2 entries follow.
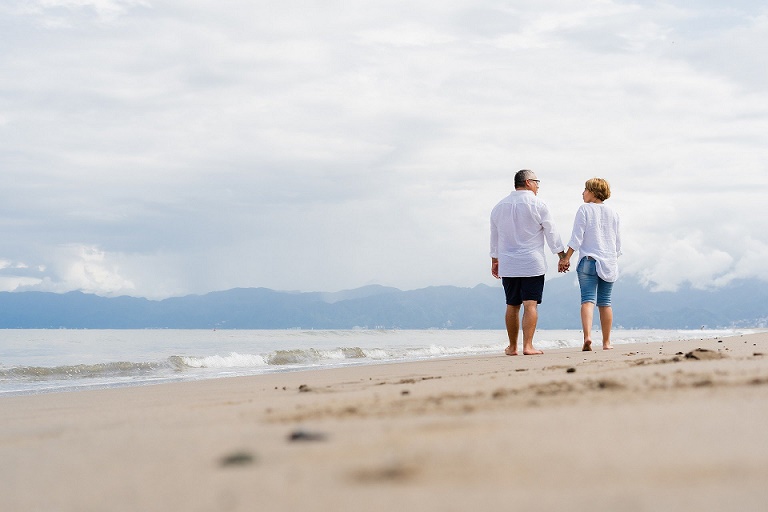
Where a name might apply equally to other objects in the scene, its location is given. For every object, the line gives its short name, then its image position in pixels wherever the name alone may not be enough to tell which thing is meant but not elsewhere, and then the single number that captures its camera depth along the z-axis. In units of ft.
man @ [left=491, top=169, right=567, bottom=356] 27.86
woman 28.73
